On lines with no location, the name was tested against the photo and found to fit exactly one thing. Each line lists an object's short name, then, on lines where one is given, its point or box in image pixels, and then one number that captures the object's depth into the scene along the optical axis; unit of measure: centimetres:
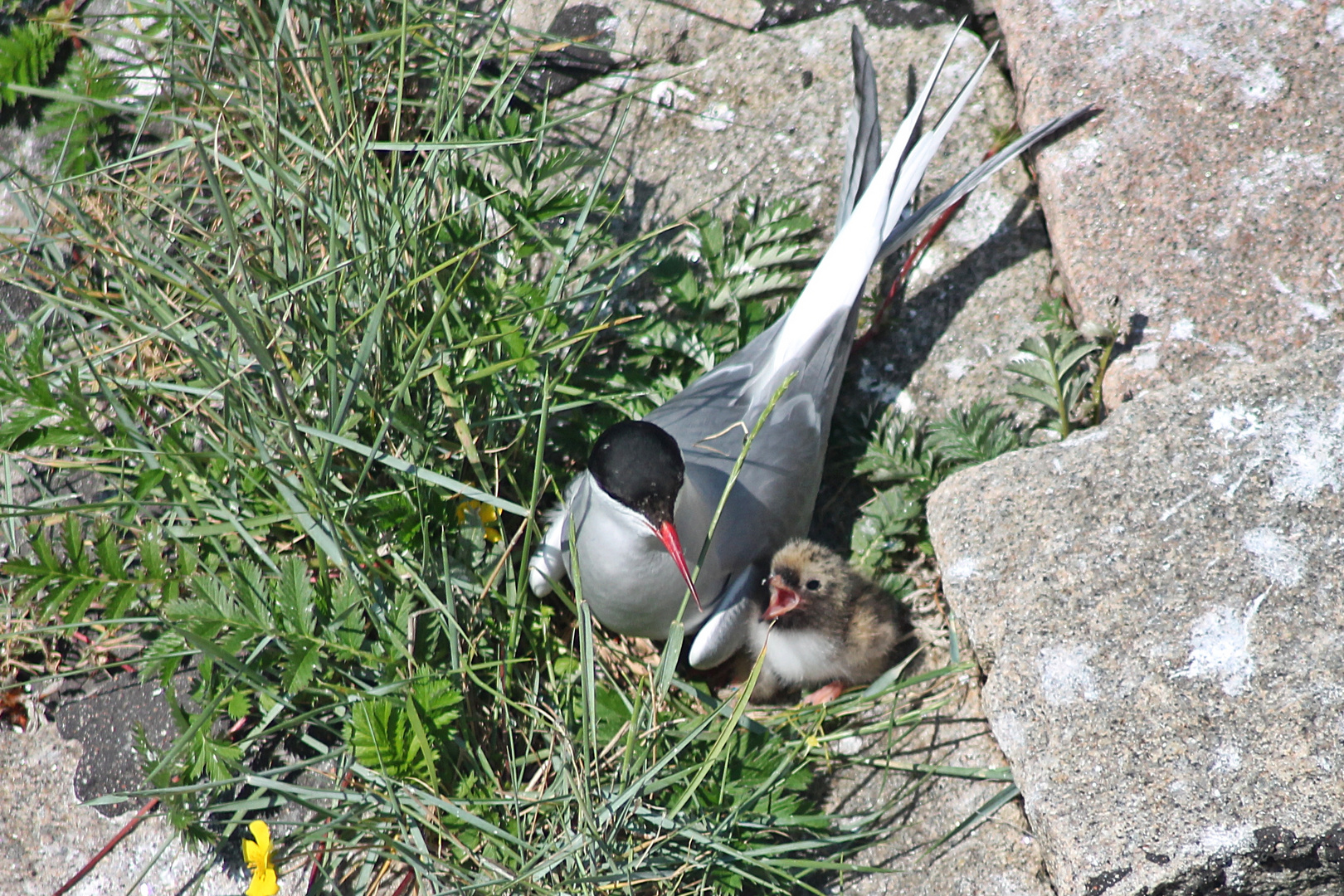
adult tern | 432
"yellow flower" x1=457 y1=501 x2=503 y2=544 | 470
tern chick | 453
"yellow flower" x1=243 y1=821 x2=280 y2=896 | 368
